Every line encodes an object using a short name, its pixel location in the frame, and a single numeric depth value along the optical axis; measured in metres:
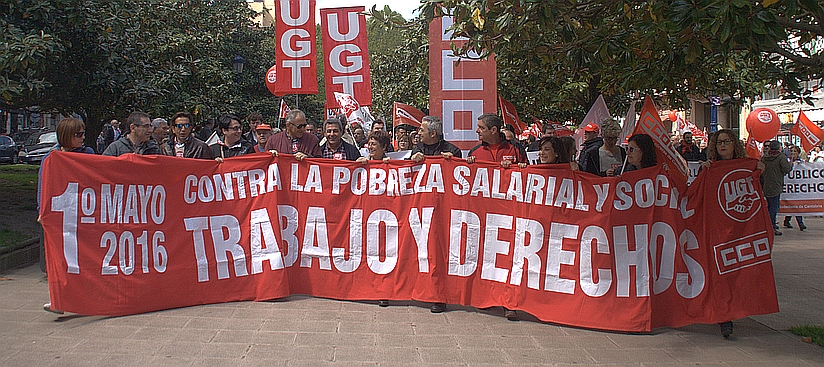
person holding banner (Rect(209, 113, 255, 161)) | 8.80
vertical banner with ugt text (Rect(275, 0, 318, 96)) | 11.20
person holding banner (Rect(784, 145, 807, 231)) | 17.85
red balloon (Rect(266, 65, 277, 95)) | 18.19
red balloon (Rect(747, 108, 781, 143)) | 19.97
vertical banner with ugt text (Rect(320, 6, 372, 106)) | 11.59
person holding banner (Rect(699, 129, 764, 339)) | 7.04
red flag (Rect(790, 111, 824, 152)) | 17.69
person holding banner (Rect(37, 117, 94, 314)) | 6.99
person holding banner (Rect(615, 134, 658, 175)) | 6.73
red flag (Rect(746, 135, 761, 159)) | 13.25
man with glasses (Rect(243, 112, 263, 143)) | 11.00
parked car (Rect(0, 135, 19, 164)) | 34.94
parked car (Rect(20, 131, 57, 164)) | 35.31
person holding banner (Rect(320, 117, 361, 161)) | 8.16
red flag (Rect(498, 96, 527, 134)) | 13.94
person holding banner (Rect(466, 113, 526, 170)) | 7.43
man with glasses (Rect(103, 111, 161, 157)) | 7.53
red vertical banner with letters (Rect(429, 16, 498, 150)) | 9.97
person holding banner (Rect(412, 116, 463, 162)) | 7.80
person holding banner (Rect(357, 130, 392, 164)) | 8.07
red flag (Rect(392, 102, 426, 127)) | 12.25
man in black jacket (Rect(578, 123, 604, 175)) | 8.79
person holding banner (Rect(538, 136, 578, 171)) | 6.96
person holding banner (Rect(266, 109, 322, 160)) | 8.11
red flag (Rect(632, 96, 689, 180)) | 6.58
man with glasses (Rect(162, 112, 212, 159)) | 8.22
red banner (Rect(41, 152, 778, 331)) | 6.40
